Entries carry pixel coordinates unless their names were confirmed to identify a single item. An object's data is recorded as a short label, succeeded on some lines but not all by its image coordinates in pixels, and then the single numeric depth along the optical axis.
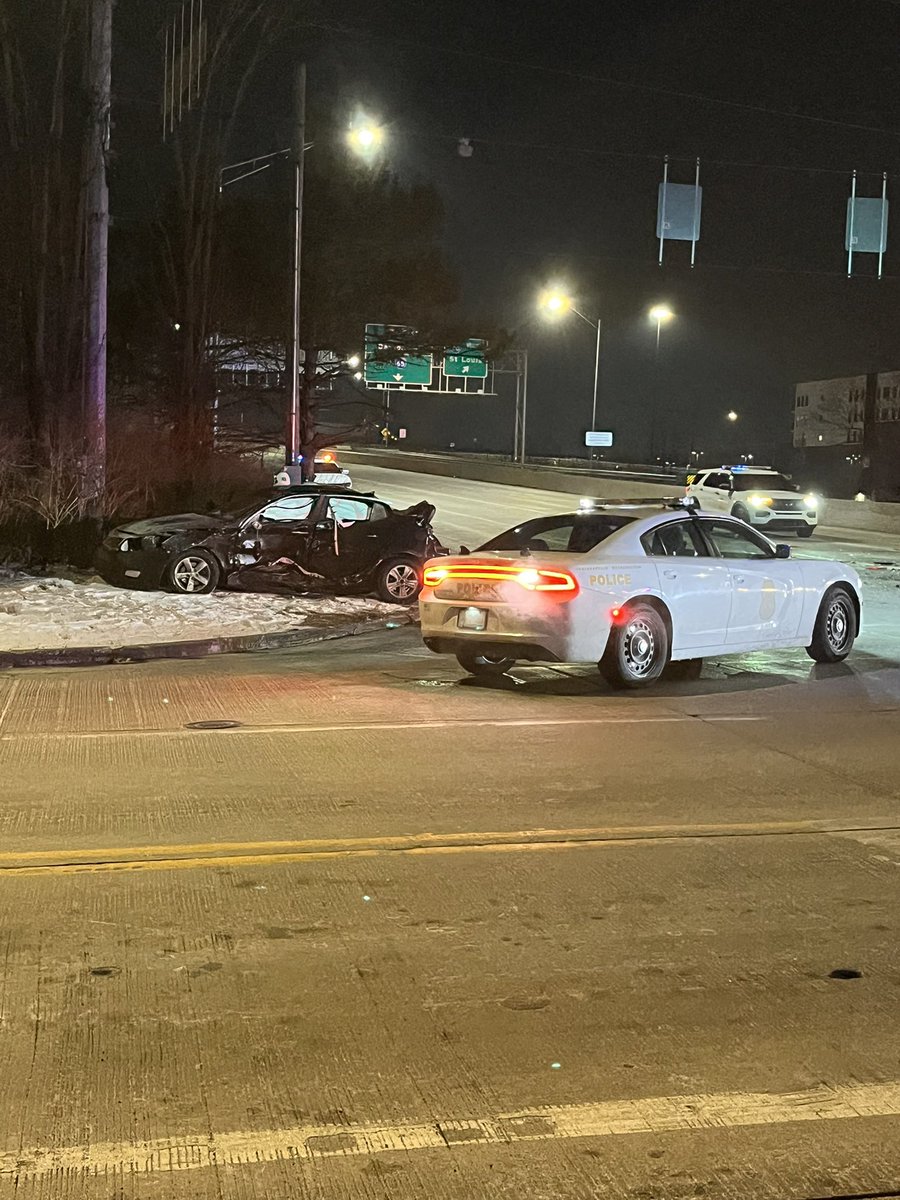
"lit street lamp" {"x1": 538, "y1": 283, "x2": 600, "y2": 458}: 49.19
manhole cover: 9.84
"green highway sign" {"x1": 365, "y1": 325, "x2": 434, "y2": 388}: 46.56
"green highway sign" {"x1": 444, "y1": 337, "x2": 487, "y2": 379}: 49.56
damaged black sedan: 17.92
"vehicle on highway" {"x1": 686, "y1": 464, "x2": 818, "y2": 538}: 33.25
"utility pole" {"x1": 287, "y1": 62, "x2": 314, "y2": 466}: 26.00
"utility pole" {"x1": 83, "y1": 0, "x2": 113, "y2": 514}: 19.50
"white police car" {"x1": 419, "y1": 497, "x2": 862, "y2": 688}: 10.92
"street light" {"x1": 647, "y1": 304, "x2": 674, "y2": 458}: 54.62
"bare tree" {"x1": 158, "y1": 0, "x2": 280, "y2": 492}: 28.56
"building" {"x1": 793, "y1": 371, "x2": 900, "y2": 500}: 103.12
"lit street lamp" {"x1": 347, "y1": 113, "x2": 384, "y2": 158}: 28.02
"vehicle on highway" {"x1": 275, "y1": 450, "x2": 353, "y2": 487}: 25.39
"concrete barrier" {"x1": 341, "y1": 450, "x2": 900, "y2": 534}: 38.19
